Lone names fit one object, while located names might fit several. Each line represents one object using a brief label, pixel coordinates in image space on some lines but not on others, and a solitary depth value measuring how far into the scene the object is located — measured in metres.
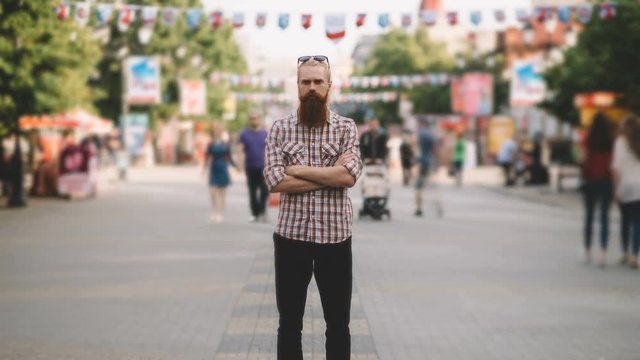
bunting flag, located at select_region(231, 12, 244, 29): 22.14
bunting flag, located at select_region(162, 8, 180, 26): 22.69
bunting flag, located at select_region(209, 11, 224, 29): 22.62
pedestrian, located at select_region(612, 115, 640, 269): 11.72
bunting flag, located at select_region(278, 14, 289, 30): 21.73
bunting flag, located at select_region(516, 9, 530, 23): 22.61
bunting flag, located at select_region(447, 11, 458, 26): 23.34
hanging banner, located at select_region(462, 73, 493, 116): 49.75
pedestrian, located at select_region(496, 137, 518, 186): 34.84
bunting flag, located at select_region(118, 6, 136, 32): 22.27
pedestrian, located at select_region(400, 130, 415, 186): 21.97
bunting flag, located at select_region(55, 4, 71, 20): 20.26
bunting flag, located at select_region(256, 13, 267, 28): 22.22
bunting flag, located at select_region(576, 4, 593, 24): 22.23
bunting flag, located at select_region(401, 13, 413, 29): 23.08
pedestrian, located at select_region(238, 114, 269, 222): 17.47
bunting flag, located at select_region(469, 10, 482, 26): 22.98
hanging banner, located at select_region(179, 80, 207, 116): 55.31
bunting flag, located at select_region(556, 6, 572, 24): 22.35
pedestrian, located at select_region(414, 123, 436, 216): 20.53
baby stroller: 18.98
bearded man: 4.89
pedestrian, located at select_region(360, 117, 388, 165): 18.84
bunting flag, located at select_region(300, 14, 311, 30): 21.62
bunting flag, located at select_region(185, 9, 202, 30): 22.67
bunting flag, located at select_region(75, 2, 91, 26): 20.64
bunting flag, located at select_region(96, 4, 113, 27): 21.58
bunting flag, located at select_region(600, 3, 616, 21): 21.92
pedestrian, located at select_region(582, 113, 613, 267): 12.28
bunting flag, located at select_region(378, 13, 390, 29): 22.44
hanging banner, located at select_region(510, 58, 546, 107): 38.59
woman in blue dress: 18.22
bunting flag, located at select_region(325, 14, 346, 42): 21.19
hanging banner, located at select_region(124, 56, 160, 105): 43.69
